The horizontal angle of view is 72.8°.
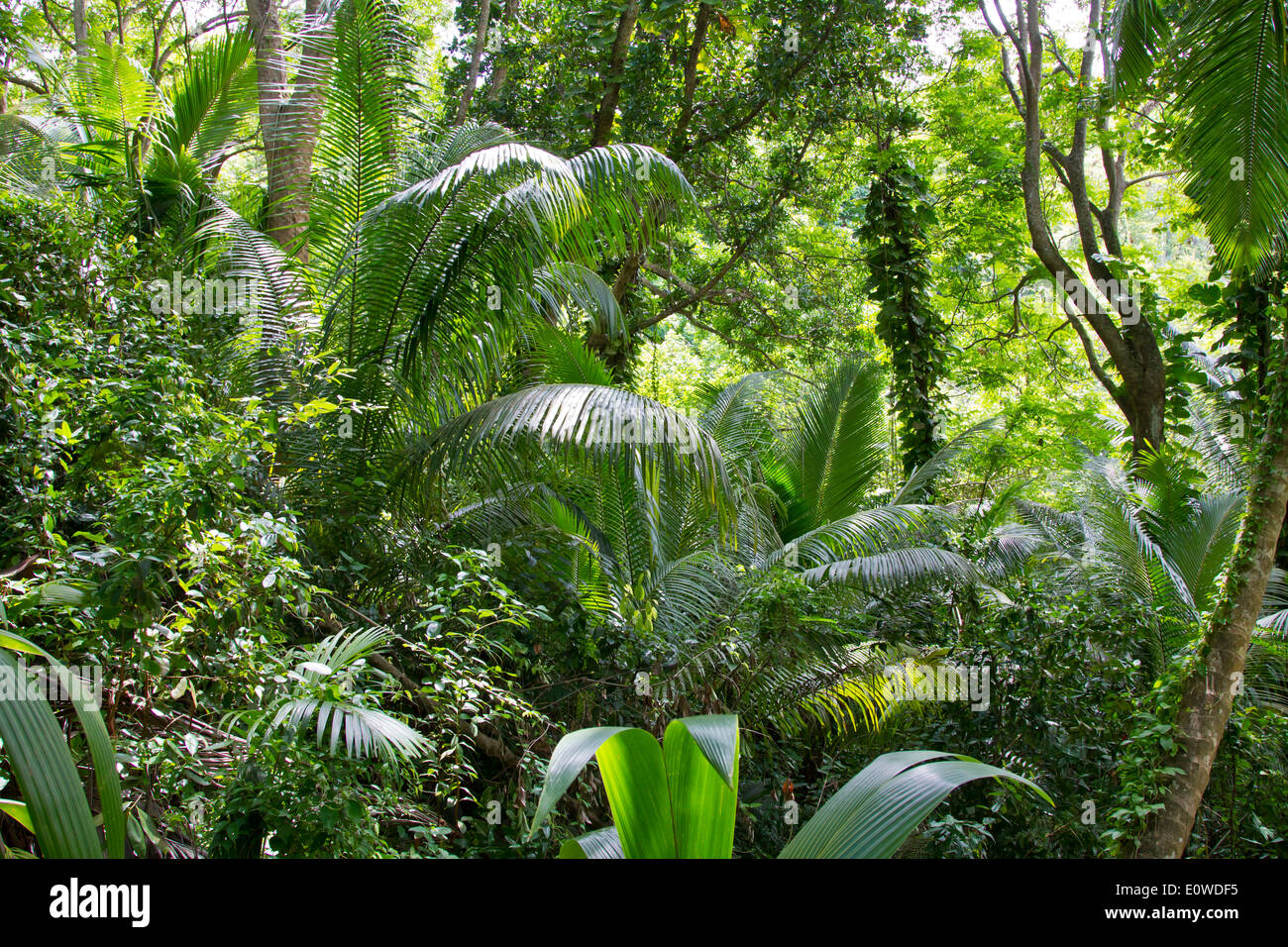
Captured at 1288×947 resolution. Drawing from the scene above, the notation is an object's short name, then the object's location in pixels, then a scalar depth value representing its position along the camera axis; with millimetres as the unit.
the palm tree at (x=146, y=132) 6051
